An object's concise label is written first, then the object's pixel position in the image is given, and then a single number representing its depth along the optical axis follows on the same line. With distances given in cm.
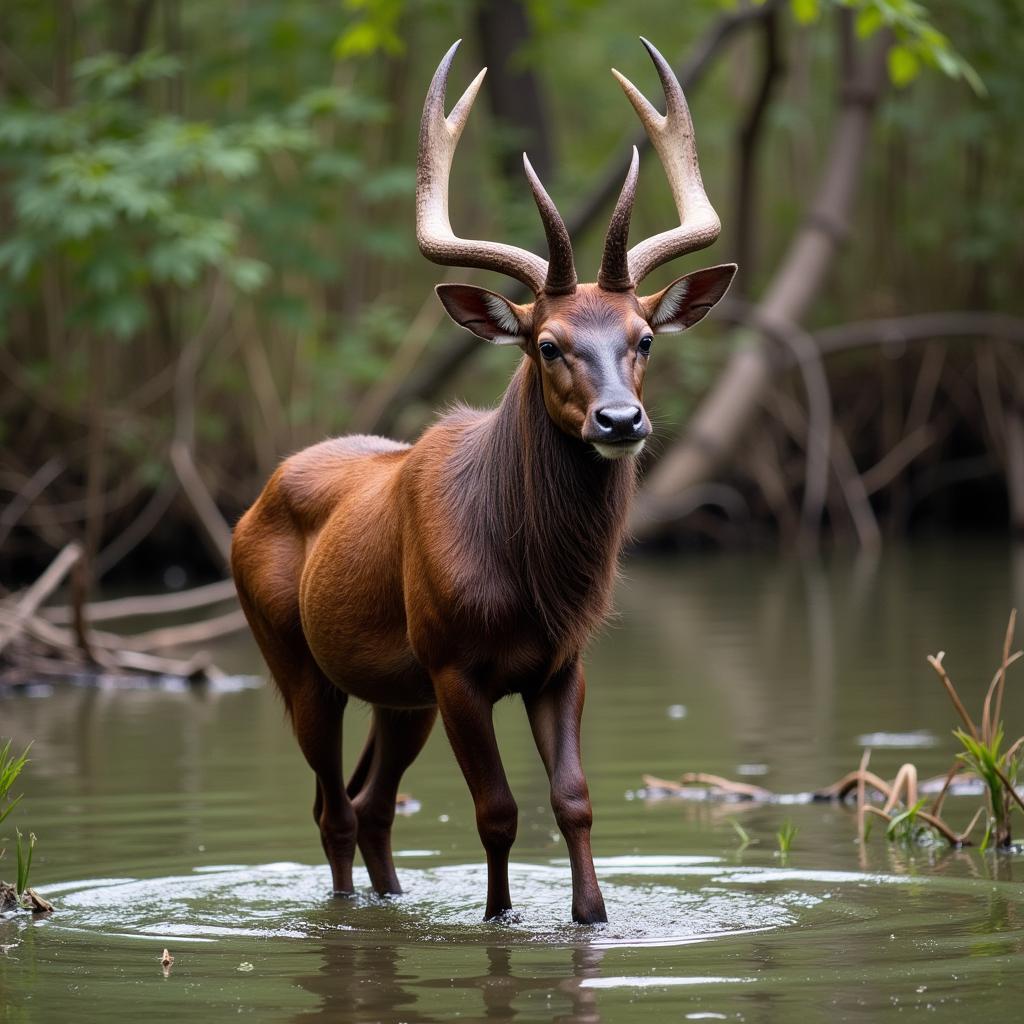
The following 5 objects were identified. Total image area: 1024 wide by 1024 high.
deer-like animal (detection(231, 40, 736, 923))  1130
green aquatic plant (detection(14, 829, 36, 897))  1162
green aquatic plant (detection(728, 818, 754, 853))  1380
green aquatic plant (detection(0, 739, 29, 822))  1134
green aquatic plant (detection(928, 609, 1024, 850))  1272
